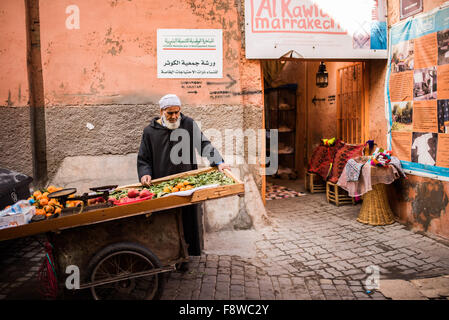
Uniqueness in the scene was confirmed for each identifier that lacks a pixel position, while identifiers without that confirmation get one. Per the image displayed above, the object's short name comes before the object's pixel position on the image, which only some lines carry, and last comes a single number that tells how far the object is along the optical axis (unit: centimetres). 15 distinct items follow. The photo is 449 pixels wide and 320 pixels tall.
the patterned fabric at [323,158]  692
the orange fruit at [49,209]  268
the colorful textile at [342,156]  606
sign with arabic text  485
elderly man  376
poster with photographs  436
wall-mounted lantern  745
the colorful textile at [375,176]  500
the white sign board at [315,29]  496
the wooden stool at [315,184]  757
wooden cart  253
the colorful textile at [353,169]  513
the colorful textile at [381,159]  500
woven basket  524
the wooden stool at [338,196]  646
